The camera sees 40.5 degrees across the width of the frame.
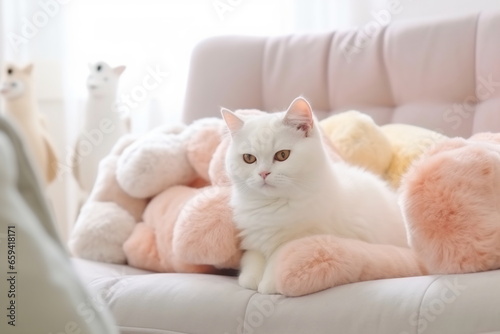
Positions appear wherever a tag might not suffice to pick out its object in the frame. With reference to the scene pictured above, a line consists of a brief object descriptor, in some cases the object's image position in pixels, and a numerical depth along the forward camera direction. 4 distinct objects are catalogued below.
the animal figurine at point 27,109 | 2.67
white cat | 1.35
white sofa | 1.10
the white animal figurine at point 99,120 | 2.55
